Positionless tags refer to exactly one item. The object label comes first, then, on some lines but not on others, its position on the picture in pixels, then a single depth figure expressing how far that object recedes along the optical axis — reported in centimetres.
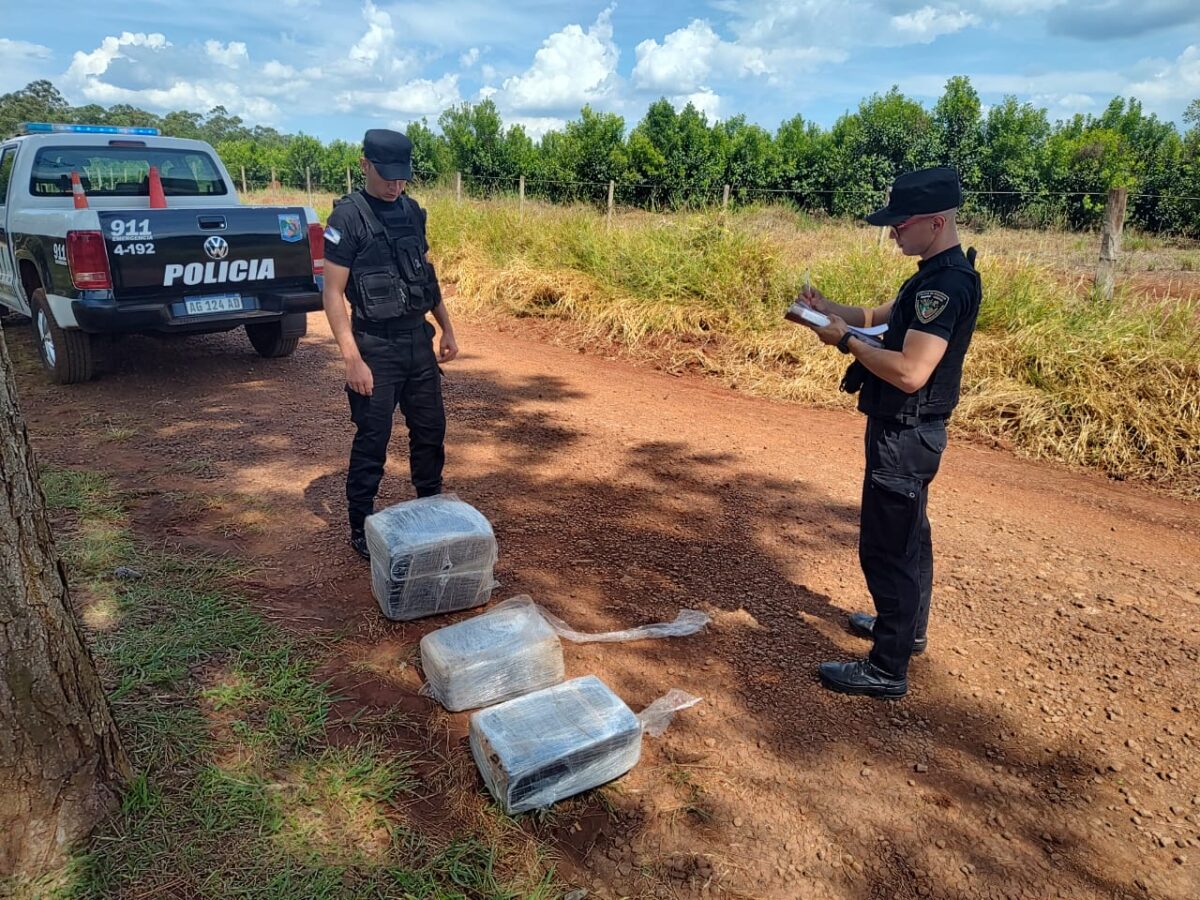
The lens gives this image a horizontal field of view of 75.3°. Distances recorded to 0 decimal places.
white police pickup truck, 530
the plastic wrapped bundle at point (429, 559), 291
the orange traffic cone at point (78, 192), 612
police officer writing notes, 235
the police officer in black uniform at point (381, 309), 315
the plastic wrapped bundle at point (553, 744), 211
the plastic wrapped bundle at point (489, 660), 252
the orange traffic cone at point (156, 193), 660
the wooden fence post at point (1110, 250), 680
